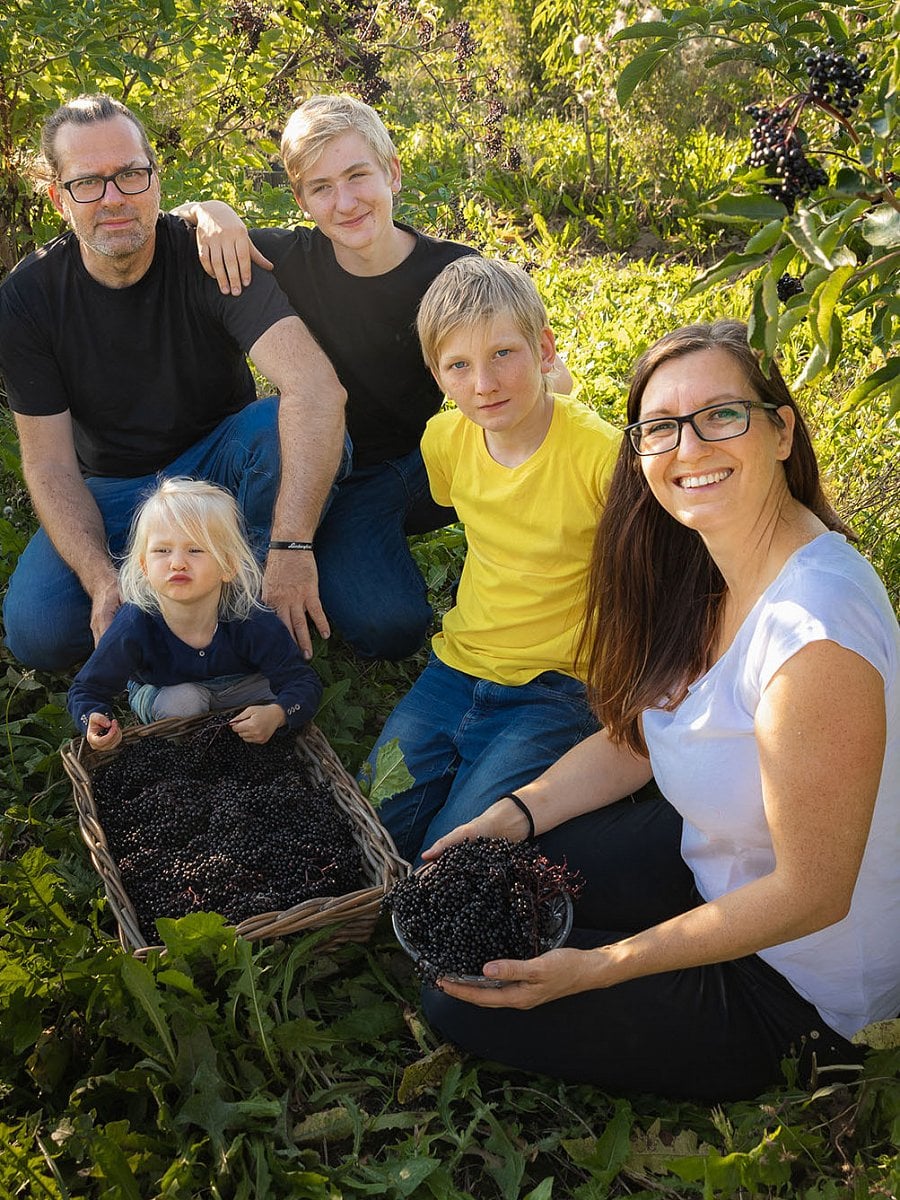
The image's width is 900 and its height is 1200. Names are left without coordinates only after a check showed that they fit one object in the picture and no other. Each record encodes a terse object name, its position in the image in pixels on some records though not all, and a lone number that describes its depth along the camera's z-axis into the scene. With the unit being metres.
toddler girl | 2.87
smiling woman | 1.79
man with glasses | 3.21
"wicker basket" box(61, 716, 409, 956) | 2.36
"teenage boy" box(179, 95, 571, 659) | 3.21
